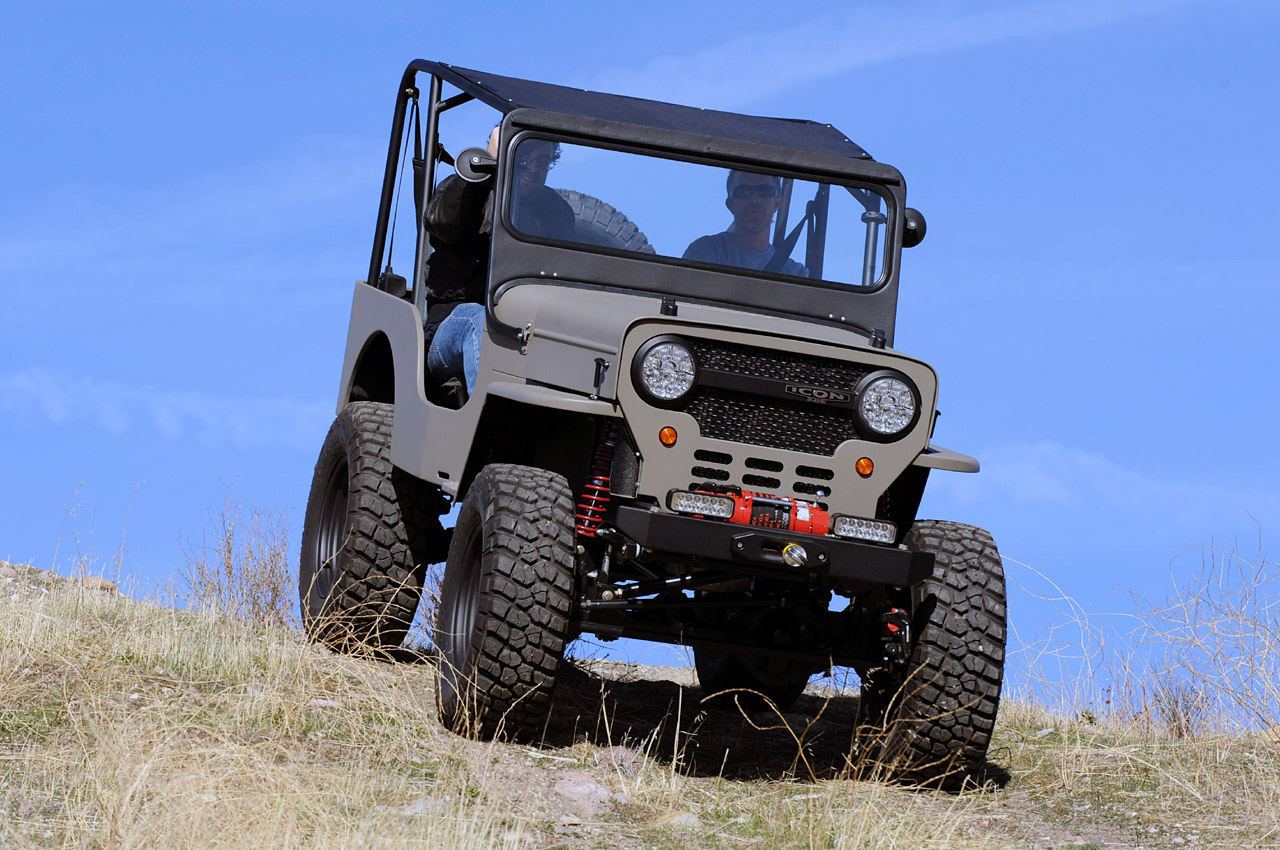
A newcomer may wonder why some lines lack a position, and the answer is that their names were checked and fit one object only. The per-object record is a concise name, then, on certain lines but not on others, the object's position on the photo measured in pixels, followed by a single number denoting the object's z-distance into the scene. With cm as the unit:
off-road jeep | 1280
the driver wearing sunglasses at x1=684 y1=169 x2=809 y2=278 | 1583
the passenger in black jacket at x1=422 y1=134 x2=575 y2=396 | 1527
